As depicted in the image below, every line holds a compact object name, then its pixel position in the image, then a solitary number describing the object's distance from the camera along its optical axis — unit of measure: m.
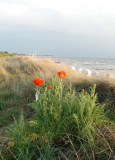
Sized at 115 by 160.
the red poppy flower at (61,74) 2.50
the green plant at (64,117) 2.17
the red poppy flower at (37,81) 2.36
